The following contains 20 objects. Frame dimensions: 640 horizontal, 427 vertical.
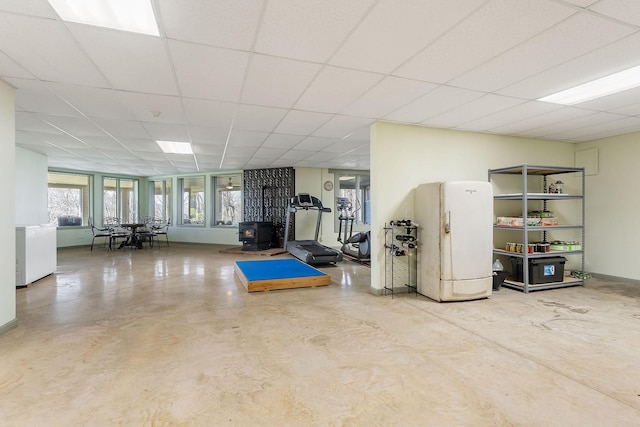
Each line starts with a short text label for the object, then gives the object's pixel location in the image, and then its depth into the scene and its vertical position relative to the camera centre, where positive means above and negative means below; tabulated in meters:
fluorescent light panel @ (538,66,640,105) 2.93 +1.36
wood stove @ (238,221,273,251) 8.64 -0.69
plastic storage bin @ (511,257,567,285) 4.66 -0.93
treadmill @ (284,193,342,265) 6.59 -0.90
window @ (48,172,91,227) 9.01 +0.43
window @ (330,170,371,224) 9.62 +0.77
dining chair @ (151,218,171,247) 10.13 -0.52
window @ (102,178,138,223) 10.25 +0.48
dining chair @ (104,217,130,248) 9.23 -0.64
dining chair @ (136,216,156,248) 9.35 -0.61
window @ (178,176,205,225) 10.55 +0.40
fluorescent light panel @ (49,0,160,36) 1.89 +1.34
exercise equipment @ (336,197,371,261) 6.91 -0.79
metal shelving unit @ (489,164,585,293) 4.52 -0.27
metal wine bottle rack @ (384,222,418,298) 4.34 -0.71
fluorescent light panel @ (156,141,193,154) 5.76 +1.35
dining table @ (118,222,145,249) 9.06 -0.88
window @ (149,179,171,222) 10.94 +0.49
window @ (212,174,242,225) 10.27 +0.42
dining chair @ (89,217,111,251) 9.08 -0.64
